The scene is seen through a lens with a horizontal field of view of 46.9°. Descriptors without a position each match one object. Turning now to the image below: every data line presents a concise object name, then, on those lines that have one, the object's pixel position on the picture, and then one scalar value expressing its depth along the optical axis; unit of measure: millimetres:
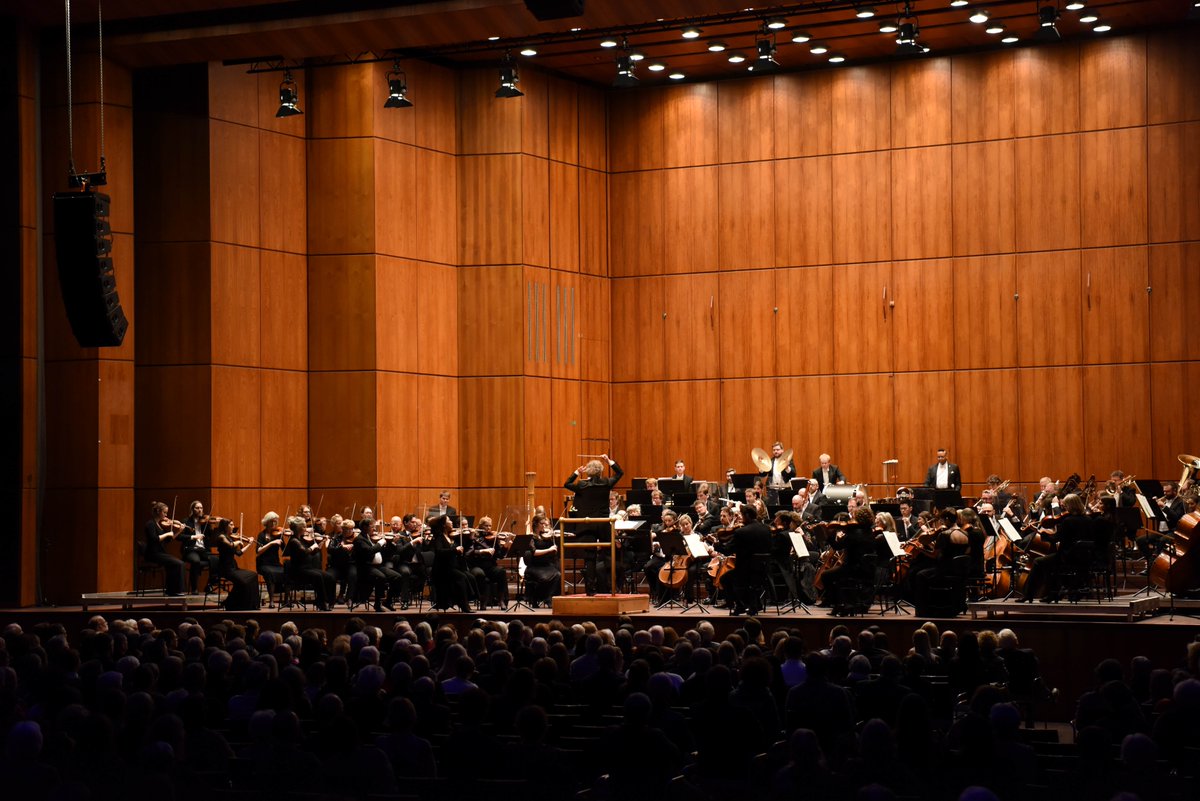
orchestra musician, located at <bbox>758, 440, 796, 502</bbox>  18175
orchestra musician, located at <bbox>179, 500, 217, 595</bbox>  16125
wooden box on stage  14273
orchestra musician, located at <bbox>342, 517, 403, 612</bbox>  15719
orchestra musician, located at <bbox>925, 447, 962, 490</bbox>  18484
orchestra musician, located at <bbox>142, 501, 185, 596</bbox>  16125
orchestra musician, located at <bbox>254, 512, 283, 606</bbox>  15867
